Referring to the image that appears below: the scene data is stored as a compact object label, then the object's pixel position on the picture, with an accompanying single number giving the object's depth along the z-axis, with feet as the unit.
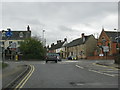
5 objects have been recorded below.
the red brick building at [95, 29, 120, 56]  120.13
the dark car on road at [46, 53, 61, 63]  61.23
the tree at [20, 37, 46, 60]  99.31
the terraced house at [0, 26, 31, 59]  146.23
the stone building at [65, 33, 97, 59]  140.94
